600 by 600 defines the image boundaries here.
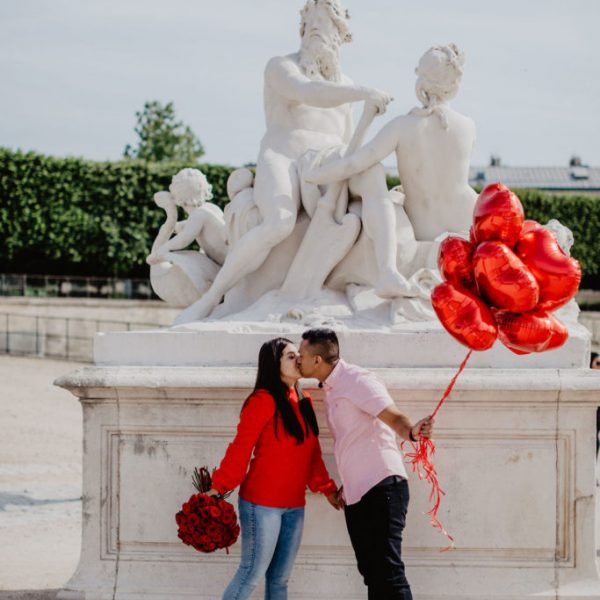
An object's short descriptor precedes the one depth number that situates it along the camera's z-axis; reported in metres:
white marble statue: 6.65
